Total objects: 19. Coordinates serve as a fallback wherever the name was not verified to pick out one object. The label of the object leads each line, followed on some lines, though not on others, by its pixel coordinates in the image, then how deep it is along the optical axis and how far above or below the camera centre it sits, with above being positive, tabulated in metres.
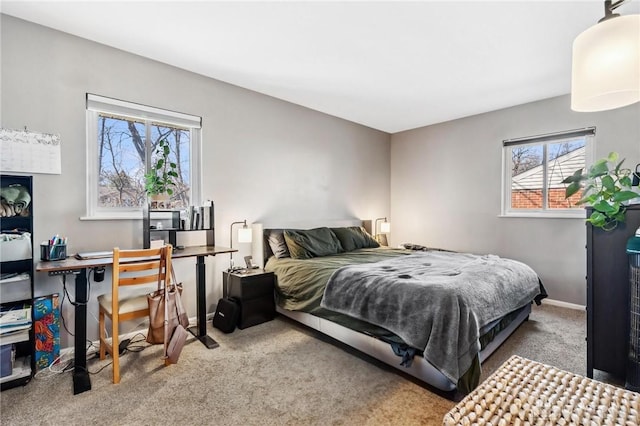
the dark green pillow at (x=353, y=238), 4.12 -0.38
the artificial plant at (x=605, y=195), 1.82 +0.10
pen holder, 2.22 -0.30
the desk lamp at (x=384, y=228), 5.09 -0.28
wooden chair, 2.07 -0.64
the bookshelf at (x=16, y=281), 1.99 -0.50
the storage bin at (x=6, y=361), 1.98 -0.98
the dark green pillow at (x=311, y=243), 3.52 -0.38
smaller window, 3.72 +0.56
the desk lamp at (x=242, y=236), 3.36 -0.28
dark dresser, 1.92 -0.55
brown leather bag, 2.18 -0.74
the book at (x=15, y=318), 1.96 -0.71
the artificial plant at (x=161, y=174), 2.74 +0.35
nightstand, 3.03 -0.84
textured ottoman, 0.95 -0.64
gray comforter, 1.86 -0.63
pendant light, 1.23 +0.62
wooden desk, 1.96 -0.62
